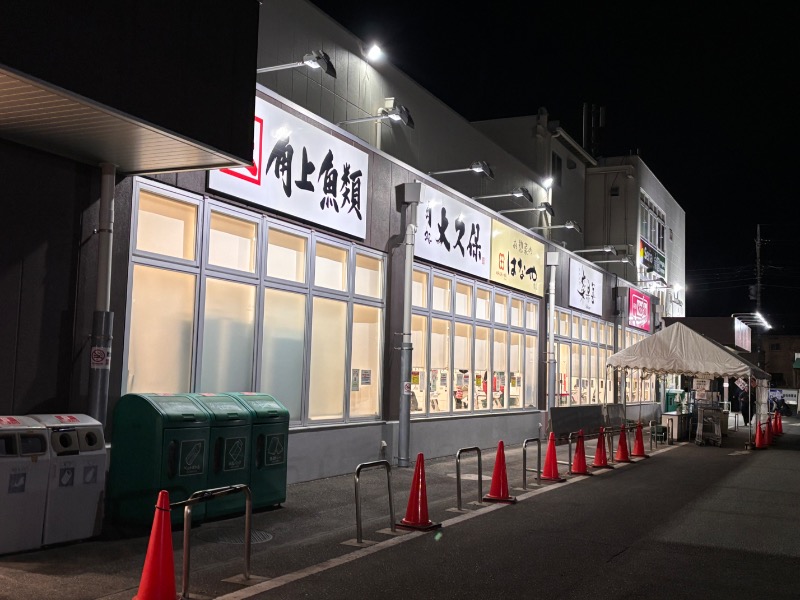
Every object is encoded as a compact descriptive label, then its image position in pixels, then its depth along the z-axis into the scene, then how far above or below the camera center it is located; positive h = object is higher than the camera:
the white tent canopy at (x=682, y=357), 22.11 +0.68
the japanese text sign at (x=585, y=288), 27.98 +3.23
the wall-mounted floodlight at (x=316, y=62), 12.69 +4.74
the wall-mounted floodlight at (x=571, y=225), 25.58 +4.76
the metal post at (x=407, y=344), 15.88 +0.57
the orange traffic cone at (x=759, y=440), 23.62 -1.60
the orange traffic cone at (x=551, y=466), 14.33 -1.53
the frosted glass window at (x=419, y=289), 17.81 +1.84
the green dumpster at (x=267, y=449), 10.41 -1.01
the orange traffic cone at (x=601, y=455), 16.51 -1.51
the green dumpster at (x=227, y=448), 9.74 -0.95
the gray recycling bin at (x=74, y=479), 8.16 -1.16
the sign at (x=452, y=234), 17.68 +3.22
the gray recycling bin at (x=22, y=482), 7.67 -1.12
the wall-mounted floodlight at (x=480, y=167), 18.91 +4.76
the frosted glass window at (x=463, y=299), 19.85 +1.83
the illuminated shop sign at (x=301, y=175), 12.54 +3.22
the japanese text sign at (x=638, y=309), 35.34 +3.15
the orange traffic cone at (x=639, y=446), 19.19 -1.52
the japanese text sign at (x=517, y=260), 21.53 +3.22
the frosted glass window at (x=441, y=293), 18.74 +1.86
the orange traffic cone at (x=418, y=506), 9.61 -1.54
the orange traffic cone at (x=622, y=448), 18.05 -1.49
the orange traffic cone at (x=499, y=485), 11.76 -1.55
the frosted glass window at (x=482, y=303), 20.91 +1.85
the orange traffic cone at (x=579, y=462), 15.47 -1.56
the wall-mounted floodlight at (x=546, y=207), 24.15 +4.98
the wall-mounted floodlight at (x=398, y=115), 15.62 +4.88
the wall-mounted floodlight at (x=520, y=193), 22.11 +4.93
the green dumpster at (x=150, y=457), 9.02 -1.00
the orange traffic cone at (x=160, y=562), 5.98 -1.42
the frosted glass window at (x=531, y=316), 23.86 +1.79
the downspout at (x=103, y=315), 9.64 +0.59
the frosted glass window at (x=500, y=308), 21.83 +1.81
